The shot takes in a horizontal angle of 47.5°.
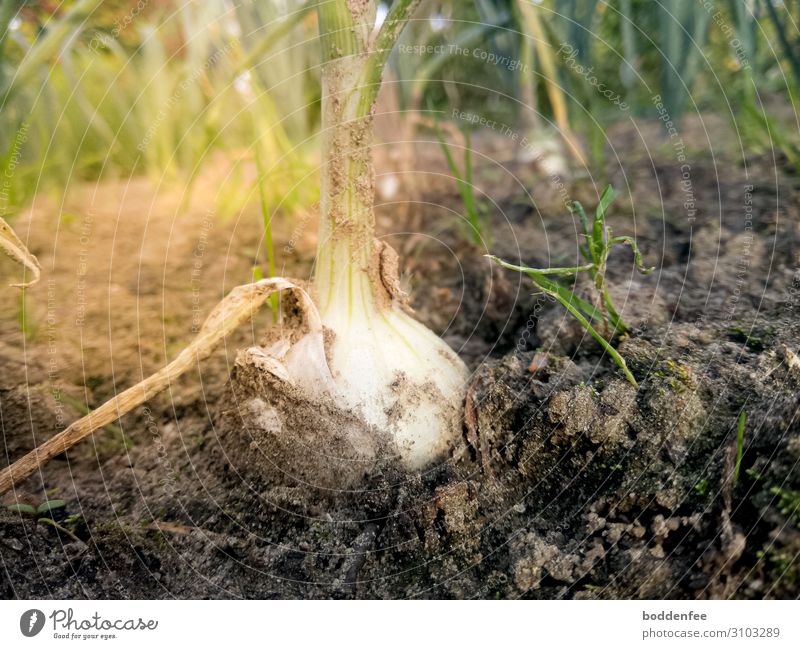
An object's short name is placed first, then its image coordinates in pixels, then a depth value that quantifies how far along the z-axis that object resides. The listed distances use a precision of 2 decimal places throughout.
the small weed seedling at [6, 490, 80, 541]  0.26
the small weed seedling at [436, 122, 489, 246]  0.34
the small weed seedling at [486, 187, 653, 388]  0.27
